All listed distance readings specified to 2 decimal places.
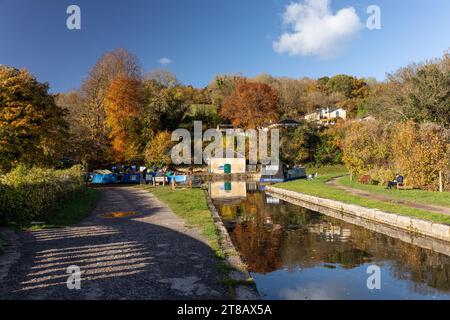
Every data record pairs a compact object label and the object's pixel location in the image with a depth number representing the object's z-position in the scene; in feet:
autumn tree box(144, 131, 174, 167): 136.26
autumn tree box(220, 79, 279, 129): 176.14
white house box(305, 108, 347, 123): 209.78
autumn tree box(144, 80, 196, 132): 162.81
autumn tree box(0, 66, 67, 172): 69.21
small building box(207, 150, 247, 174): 137.90
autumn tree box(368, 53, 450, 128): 90.22
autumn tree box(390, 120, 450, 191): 62.08
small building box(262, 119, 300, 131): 164.66
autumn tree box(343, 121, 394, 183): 82.99
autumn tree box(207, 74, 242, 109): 234.23
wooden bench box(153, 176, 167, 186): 100.32
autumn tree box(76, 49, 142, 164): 133.08
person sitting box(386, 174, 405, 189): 66.90
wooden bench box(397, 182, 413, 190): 65.68
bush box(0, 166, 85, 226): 37.46
